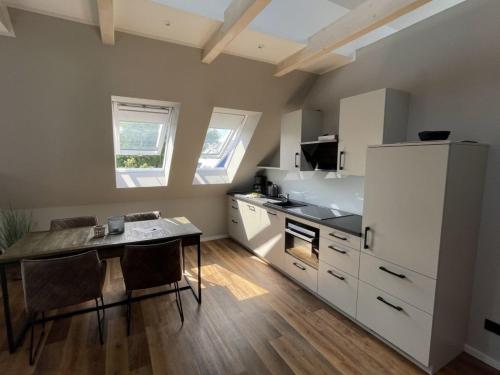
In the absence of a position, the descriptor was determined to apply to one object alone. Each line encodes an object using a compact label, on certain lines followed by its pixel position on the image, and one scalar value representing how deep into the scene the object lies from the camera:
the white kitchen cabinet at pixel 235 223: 4.45
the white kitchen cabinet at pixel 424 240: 1.74
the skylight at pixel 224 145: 3.95
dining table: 2.02
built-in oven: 2.80
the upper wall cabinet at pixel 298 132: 3.36
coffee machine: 4.73
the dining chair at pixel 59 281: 1.87
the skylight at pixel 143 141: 3.40
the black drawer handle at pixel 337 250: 2.42
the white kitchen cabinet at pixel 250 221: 3.91
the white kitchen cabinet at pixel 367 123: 2.34
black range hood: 3.24
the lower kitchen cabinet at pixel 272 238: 3.35
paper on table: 2.62
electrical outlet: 1.92
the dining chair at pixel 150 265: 2.18
